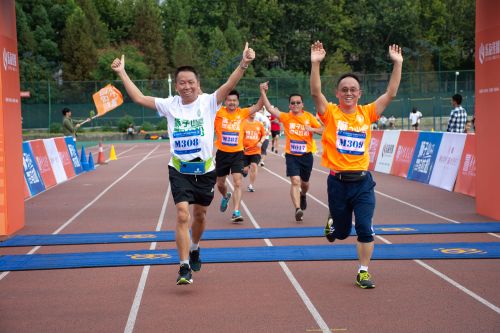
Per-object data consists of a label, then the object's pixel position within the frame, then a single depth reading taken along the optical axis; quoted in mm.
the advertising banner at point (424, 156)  17328
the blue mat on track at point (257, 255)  8609
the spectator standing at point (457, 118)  18062
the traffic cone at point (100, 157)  27311
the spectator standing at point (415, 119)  38200
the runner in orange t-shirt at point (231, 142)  12461
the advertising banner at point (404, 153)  19344
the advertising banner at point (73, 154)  22269
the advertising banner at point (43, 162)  17688
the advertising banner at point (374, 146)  22906
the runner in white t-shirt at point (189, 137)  7449
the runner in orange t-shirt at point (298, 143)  12156
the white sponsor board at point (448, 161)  15672
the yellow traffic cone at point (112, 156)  29594
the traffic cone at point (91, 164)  24016
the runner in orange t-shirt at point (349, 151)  7453
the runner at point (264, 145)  22352
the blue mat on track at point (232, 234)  10227
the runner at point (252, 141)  15398
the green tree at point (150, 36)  66438
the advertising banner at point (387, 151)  21203
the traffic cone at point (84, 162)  23625
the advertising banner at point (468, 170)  14766
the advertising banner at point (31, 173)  16445
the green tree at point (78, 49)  63500
